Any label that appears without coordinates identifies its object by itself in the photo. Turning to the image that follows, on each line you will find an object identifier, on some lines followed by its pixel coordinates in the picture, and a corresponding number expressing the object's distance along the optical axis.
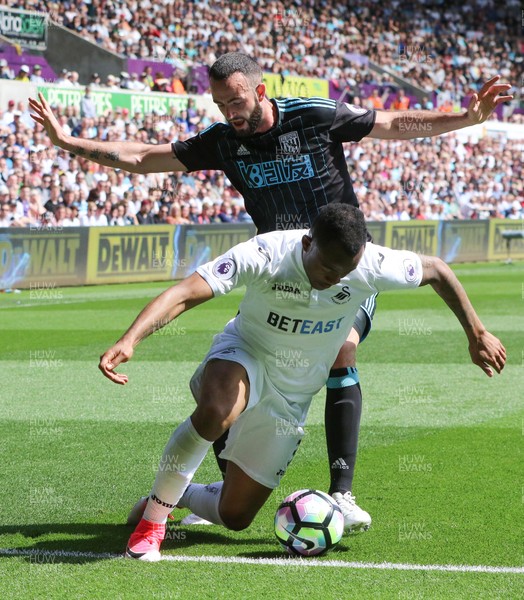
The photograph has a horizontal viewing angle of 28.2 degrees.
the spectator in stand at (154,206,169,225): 23.48
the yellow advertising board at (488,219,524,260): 33.50
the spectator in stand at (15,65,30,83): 25.62
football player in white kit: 4.58
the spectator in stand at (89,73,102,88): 27.05
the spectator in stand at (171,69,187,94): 29.34
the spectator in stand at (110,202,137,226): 22.11
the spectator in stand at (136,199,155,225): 22.97
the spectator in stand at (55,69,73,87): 25.61
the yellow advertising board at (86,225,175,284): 21.92
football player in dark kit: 5.58
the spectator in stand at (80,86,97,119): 25.05
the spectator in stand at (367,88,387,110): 37.47
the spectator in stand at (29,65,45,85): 25.91
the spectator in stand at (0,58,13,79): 25.45
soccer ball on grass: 4.86
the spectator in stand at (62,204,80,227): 21.00
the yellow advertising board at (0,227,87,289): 19.89
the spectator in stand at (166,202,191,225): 23.56
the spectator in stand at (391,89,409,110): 39.04
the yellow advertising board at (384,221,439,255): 29.16
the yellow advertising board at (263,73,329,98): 32.41
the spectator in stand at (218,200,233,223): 25.52
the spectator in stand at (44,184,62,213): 20.97
